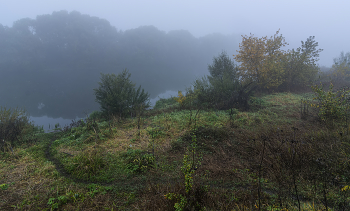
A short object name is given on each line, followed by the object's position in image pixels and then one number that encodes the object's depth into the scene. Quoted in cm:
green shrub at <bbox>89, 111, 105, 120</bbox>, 1526
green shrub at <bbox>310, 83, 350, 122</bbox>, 651
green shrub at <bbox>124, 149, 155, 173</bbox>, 489
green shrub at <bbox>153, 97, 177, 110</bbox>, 2136
